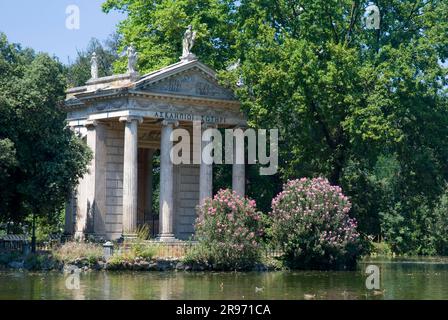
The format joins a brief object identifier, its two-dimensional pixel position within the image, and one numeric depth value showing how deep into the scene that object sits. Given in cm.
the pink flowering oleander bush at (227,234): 4612
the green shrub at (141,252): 4603
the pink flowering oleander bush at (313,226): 4662
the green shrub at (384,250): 8019
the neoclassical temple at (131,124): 5325
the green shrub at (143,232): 5081
